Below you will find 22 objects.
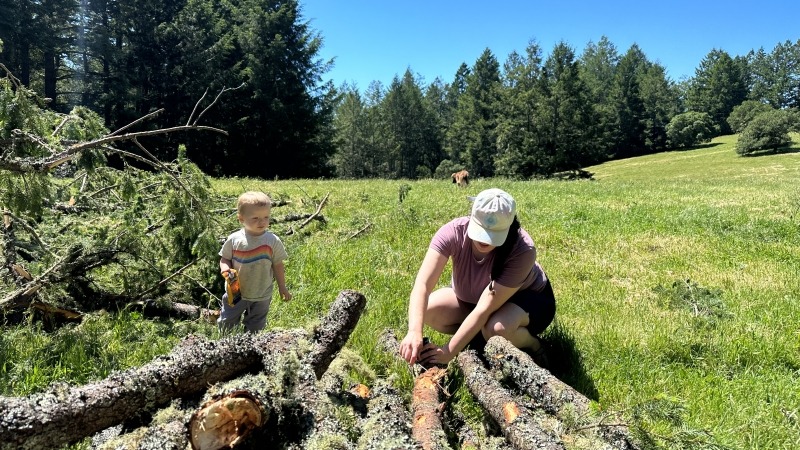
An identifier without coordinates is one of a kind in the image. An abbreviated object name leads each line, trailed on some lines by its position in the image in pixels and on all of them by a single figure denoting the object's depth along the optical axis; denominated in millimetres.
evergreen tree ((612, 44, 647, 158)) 66125
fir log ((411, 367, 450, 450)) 2158
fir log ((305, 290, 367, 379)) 2624
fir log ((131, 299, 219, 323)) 4102
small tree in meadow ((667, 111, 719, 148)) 61188
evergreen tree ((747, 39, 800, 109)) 77812
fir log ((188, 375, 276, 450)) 1906
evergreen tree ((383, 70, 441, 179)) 63719
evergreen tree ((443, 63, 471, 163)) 61125
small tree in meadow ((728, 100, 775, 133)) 61234
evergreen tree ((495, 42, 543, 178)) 43891
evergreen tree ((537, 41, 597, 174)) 42969
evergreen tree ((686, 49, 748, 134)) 73938
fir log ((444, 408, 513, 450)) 2339
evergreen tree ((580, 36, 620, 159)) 55812
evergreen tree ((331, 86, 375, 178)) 61688
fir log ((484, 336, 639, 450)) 2066
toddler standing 3604
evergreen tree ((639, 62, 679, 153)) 66125
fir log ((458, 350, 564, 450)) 2039
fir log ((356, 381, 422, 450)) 1888
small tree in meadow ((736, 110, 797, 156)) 42344
